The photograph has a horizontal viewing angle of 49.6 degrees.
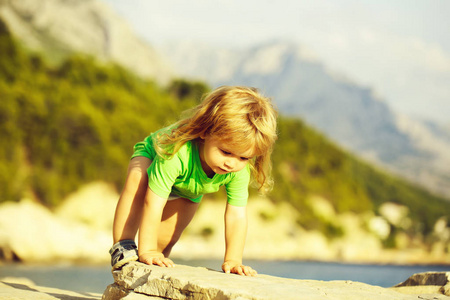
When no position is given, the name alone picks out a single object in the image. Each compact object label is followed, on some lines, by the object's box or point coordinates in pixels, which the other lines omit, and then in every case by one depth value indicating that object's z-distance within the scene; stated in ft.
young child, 7.39
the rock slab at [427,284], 8.73
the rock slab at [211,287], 5.93
